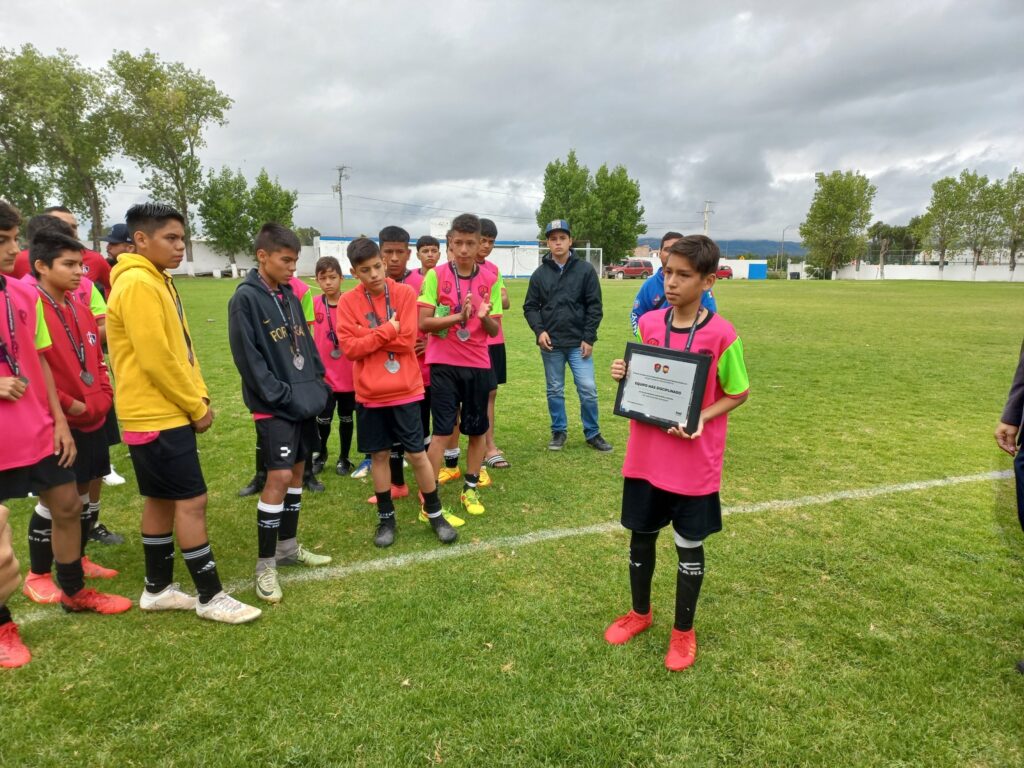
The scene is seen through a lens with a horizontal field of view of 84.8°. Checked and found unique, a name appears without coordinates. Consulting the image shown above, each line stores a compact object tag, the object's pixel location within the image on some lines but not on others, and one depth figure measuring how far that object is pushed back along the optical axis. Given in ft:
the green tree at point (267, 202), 174.60
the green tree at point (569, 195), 205.16
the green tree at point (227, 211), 169.17
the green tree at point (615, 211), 205.05
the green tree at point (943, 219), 203.10
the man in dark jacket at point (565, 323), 20.57
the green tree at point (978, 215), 195.11
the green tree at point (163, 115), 148.25
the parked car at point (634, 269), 183.83
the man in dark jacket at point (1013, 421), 9.64
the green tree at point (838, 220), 218.18
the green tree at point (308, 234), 250.37
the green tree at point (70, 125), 132.36
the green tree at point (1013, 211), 186.91
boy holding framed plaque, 8.71
